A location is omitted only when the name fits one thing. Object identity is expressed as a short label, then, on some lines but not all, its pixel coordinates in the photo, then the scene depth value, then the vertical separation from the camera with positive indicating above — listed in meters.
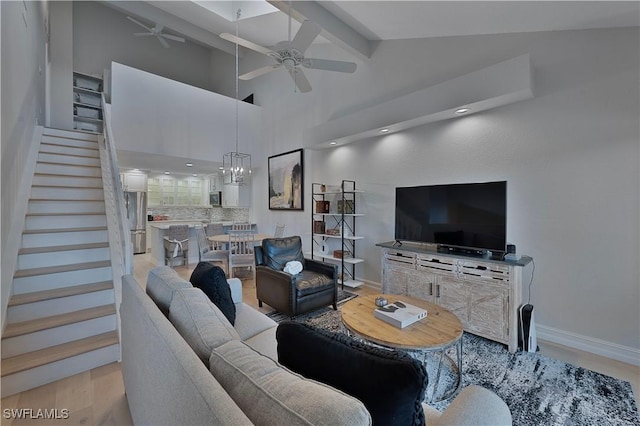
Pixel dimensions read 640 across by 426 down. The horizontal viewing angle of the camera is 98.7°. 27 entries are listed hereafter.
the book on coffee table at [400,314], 2.02 -0.79
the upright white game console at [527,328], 2.48 -1.07
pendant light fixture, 4.82 +1.02
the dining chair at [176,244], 5.59 -0.71
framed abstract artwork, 5.77 +0.66
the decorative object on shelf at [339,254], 4.56 -0.74
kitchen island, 5.98 -0.74
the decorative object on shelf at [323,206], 4.77 +0.07
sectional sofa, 0.65 -0.50
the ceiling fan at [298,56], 2.55 +1.55
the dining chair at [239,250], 4.80 -0.72
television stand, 2.57 -0.79
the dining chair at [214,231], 5.69 -0.44
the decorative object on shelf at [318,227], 4.86 -0.29
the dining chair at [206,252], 5.09 -0.78
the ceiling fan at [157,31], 5.72 +3.76
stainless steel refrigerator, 7.12 -0.19
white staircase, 2.10 -0.74
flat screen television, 2.83 -0.06
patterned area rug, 1.76 -1.30
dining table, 4.82 -0.52
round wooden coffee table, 1.78 -0.85
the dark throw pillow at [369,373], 0.76 -0.49
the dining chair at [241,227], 5.18 -0.32
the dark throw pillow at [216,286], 1.84 -0.52
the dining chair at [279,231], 5.87 -0.44
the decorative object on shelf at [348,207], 4.70 +0.06
